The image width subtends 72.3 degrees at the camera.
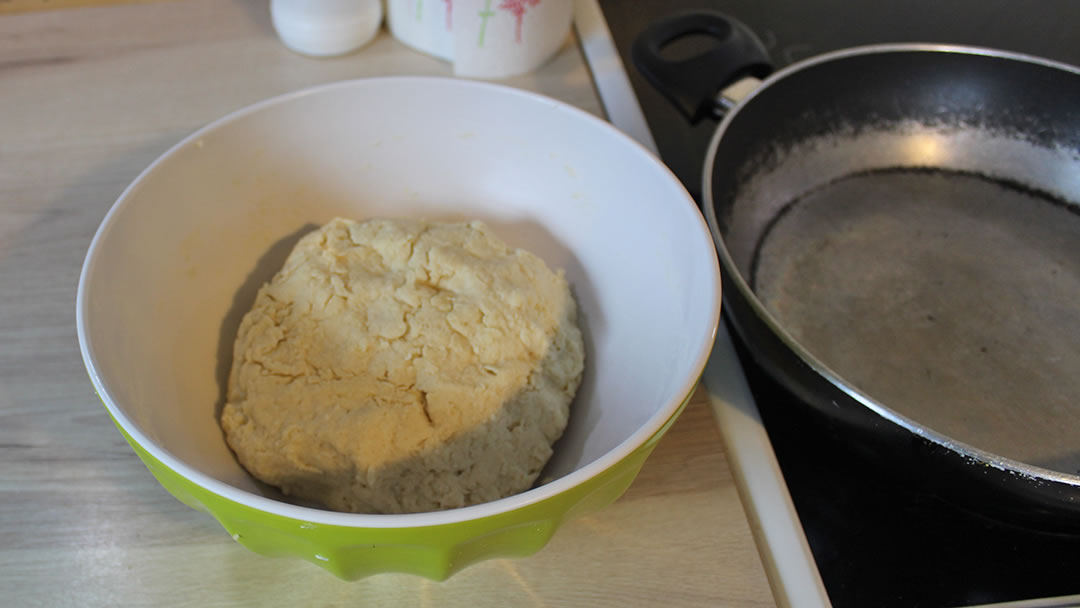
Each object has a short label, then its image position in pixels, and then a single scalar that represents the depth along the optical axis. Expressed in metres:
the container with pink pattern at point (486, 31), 0.86
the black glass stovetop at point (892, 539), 0.59
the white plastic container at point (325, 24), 0.90
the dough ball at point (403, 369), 0.54
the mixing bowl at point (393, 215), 0.44
